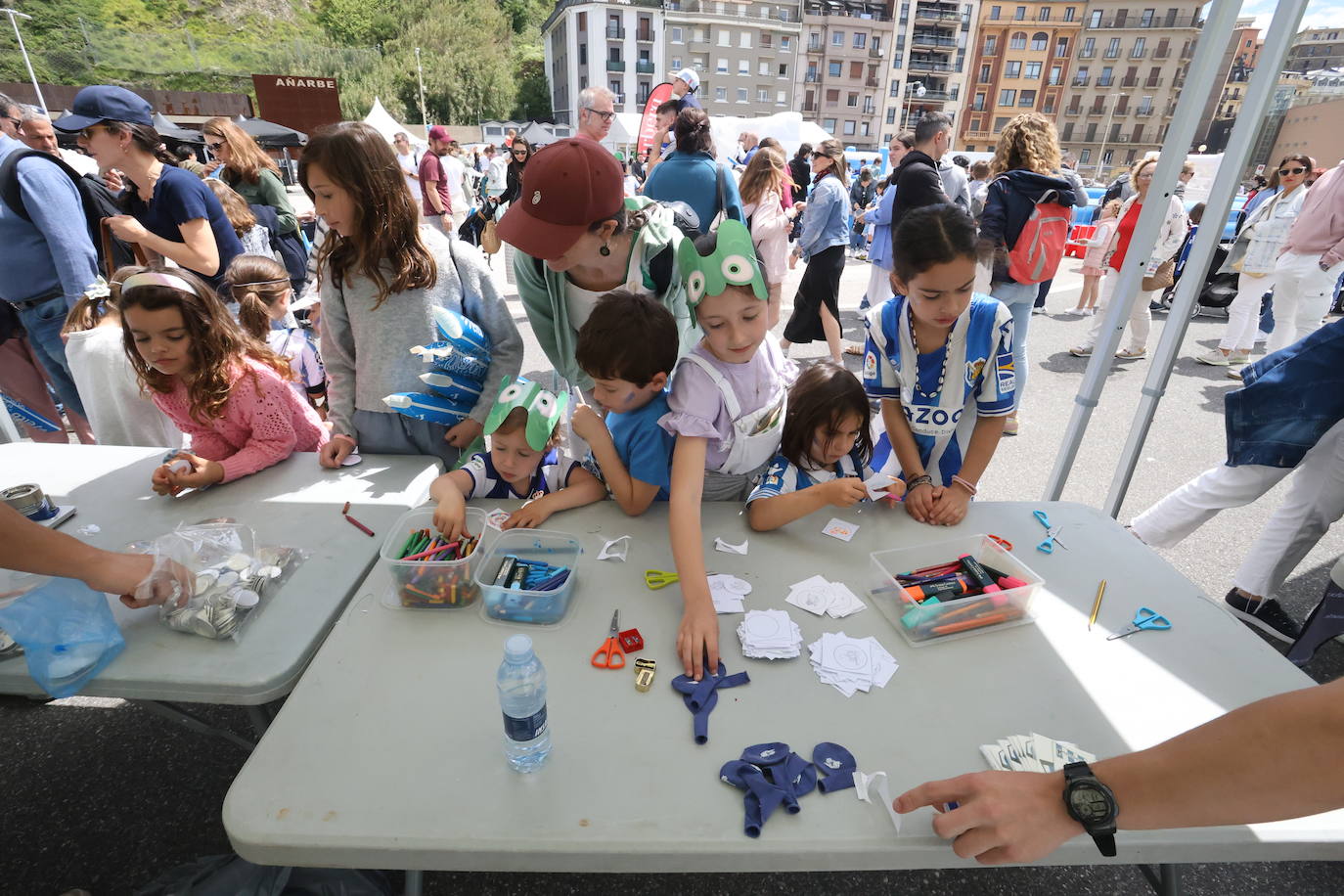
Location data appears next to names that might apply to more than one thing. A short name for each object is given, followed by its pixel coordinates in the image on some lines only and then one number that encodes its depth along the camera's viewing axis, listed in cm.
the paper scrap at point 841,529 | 146
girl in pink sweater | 167
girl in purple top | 131
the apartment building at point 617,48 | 4125
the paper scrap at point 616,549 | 137
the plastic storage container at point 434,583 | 120
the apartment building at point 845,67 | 4091
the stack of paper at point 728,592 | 121
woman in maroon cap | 151
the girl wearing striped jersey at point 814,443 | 146
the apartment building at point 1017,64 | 4444
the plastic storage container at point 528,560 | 116
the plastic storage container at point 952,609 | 114
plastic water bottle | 84
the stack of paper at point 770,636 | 109
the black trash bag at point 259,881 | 120
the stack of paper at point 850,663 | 104
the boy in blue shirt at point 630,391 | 142
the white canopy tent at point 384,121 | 1261
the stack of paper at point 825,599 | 120
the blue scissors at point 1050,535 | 141
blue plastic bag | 101
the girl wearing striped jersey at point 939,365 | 157
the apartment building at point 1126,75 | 4256
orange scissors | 107
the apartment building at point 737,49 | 4041
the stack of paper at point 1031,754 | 88
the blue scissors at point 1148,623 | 117
